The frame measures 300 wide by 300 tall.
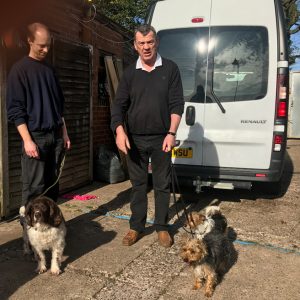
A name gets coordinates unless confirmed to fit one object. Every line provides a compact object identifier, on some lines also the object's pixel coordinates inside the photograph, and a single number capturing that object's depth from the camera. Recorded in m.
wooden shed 5.15
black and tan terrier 3.27
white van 5.57
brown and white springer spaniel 3.60
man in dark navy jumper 3.71
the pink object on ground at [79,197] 6.40
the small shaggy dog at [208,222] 3.95
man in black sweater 4.24
